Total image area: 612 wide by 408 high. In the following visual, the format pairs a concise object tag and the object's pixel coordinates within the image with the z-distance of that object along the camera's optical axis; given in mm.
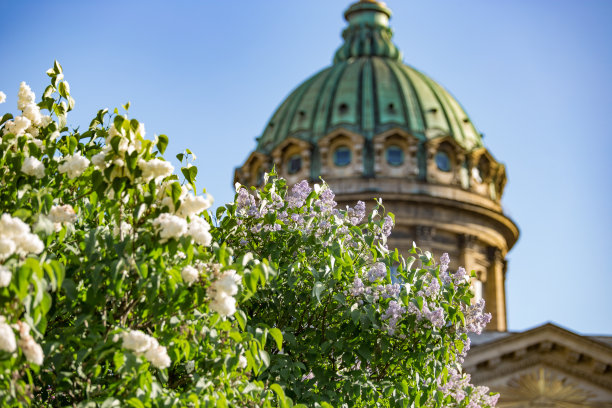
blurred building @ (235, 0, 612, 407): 59719
